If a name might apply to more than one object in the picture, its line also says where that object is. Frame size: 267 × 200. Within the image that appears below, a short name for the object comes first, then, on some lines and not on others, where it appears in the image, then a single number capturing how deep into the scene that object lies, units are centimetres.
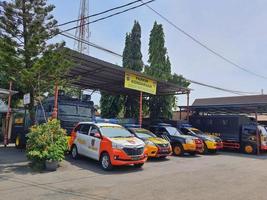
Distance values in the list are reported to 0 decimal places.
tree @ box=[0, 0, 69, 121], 804
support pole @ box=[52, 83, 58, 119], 978
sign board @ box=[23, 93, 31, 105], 839
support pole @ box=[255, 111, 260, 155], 1377
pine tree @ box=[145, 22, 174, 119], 1949
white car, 753
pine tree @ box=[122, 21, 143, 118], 1993
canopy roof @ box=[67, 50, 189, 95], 1091
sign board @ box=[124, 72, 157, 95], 1245
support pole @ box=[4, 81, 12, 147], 1209
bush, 720
